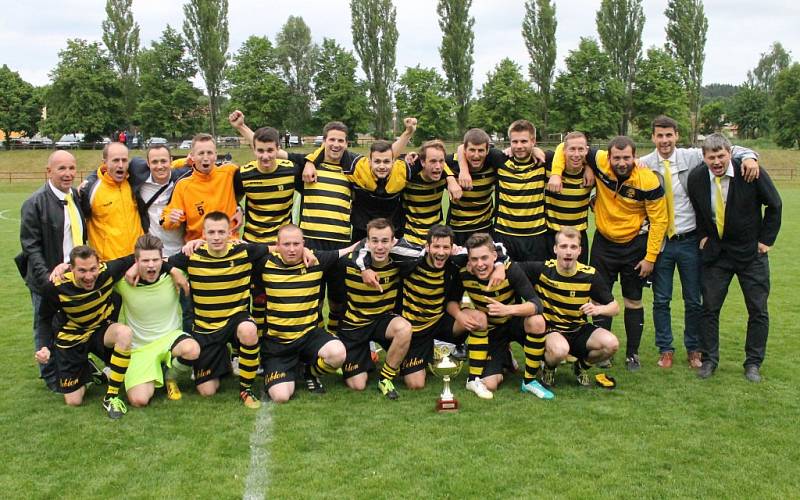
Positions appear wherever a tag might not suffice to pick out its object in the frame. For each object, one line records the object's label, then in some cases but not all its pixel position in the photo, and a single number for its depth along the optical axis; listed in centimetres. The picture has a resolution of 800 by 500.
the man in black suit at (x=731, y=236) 517
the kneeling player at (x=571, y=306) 496
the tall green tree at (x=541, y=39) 4281
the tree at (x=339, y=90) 4769
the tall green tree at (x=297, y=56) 5638
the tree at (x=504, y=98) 4566
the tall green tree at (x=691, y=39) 4334
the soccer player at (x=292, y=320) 502
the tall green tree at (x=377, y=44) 4394
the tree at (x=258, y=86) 4781
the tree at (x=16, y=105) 5159
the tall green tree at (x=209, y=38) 4278
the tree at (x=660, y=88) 4272
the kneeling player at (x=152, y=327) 482
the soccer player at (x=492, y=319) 489
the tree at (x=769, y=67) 8012
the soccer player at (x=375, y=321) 506
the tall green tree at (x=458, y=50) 4391
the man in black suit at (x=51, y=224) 488
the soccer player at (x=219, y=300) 492
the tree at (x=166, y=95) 4725
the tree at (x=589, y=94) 4381
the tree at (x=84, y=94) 4731
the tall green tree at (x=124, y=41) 4581
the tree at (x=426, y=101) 4462
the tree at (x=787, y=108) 5059
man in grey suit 552
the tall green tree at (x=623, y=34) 4275
